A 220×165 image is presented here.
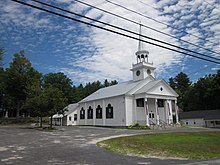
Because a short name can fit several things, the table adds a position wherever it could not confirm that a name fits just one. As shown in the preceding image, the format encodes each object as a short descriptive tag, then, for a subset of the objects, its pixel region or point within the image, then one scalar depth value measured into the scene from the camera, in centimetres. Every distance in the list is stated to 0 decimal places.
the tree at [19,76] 4950
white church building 3594
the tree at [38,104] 3115
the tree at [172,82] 10946
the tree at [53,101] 3111
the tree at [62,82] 7200
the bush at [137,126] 3234
